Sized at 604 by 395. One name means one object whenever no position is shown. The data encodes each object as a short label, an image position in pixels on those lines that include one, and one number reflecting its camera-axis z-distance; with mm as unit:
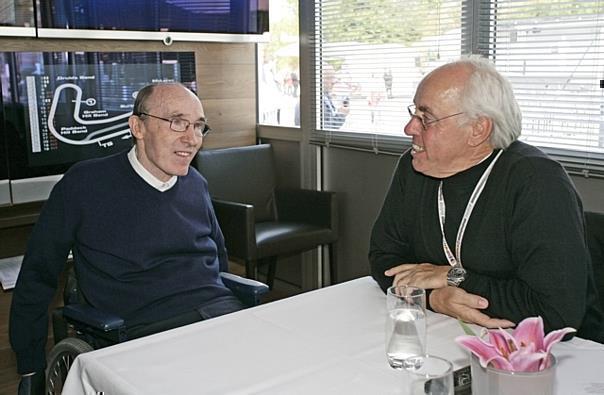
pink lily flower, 1123
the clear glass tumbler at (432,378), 1134
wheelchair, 2025
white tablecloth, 1395
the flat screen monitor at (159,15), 3482
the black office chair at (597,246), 2037
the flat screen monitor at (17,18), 3270
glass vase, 1123
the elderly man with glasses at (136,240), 2211
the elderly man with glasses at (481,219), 1697
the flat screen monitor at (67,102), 3393
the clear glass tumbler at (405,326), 1447
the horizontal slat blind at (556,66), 2904
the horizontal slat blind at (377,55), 3533
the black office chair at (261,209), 3641
